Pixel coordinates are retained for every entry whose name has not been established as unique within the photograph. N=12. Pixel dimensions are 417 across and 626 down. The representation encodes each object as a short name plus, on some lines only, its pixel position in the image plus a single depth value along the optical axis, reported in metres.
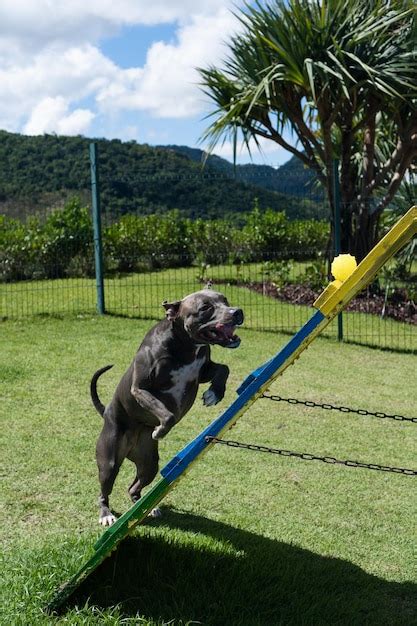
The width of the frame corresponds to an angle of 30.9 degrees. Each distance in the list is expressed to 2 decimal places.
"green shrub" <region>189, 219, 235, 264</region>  16.88
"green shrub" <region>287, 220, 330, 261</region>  16.70
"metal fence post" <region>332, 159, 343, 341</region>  9.84
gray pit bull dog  3.24
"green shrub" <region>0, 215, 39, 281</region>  13.41
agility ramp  3.13
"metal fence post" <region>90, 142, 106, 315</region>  10.04
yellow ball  3.22
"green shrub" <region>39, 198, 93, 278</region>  13.21
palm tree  10.80
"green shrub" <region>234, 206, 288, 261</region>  16.64
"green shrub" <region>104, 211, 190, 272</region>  14.66
